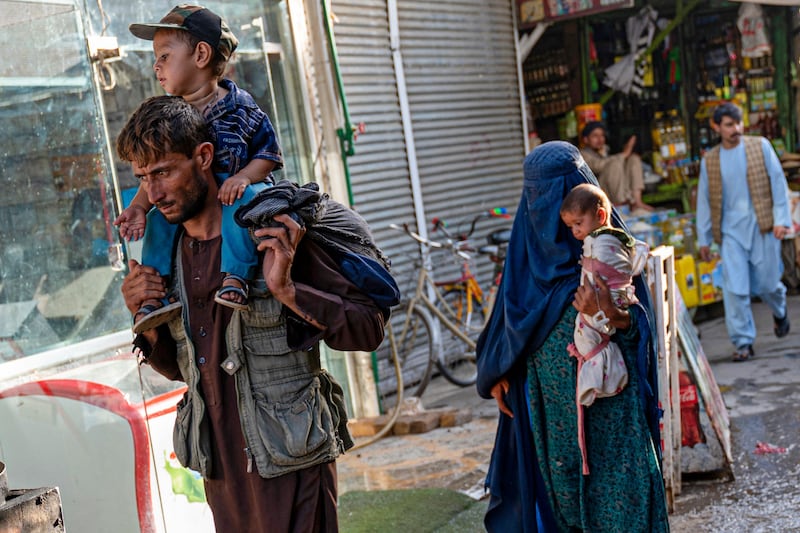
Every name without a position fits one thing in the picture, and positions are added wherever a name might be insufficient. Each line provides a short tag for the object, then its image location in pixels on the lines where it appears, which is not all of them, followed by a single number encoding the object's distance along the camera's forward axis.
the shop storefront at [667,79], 11.71
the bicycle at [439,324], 7.90
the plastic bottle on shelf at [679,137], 11.84
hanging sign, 9.87
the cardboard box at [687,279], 9.86
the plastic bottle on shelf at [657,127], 11.88
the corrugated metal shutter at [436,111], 7.96
